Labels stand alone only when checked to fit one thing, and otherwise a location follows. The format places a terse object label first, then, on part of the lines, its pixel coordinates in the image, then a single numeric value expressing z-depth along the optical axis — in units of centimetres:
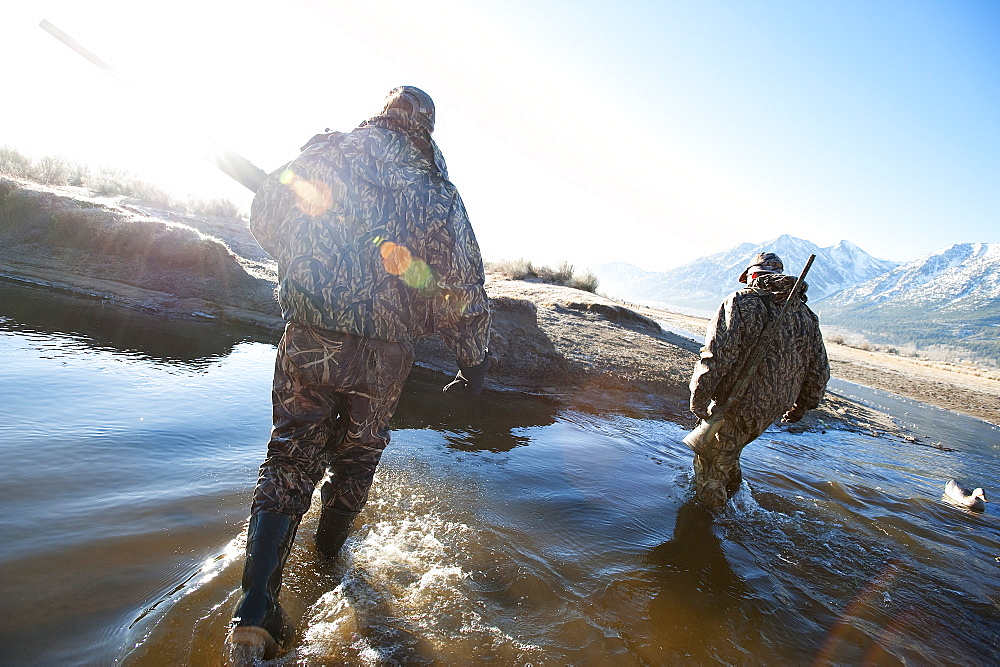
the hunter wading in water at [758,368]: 352
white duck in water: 493
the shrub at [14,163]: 1418
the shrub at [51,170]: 1488
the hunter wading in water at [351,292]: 196
